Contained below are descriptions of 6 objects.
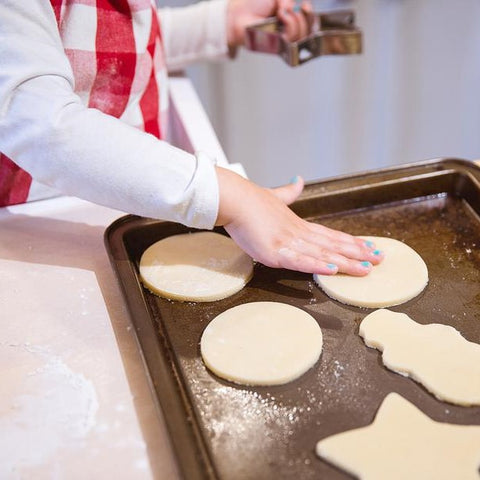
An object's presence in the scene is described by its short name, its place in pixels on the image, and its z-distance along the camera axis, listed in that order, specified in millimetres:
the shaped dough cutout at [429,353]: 612
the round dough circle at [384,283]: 738
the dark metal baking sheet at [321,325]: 565
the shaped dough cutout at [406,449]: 533
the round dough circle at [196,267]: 759
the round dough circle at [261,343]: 641
